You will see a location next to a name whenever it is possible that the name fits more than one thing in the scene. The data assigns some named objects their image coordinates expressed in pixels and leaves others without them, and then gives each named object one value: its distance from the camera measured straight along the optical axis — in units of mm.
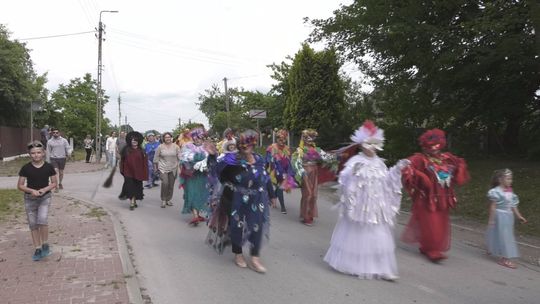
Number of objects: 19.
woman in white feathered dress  5719
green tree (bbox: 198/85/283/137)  40062
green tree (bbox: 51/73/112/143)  50344
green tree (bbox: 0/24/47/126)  25812
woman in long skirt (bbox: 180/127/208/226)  8867
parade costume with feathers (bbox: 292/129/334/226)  9102
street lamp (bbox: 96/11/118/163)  28359
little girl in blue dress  6602
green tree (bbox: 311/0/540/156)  12141
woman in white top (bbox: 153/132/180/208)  10555
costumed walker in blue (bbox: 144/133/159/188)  14322
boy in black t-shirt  6164
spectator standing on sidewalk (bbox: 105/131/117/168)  18781
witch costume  10391
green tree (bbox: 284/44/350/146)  27297
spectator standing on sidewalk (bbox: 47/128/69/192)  12789
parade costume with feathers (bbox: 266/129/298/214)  9652
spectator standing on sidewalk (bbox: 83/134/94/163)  25922
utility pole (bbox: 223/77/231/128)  47994
